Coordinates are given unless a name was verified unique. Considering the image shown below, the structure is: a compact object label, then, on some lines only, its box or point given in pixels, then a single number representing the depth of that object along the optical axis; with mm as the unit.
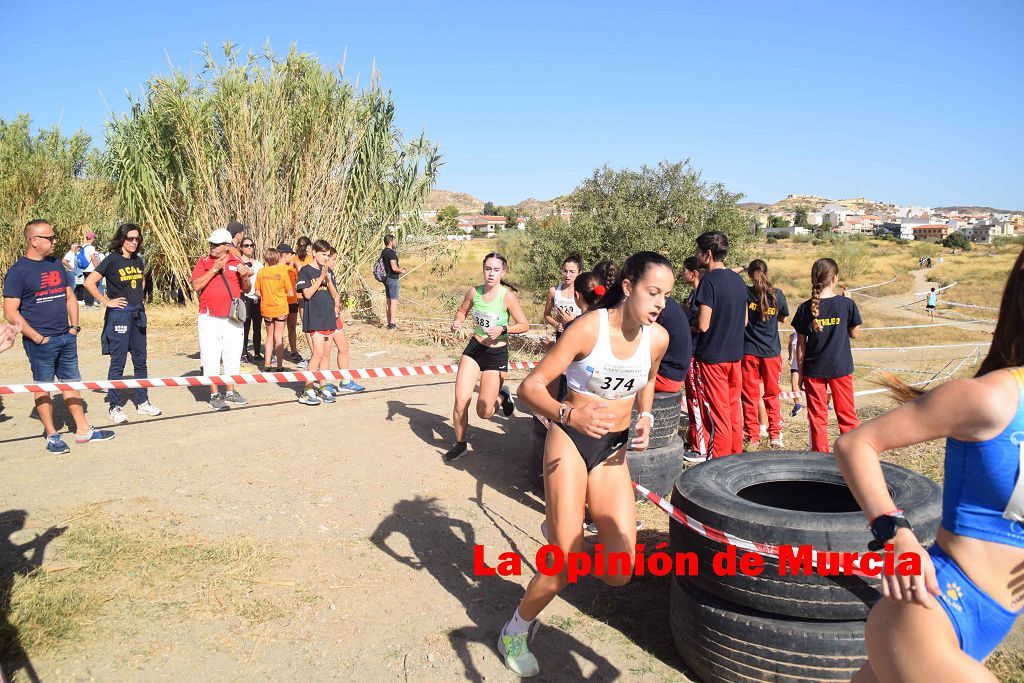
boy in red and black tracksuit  6801
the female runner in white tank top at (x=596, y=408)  3666
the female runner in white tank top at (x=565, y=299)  7961
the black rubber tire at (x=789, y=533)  3367
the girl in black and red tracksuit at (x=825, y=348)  6832
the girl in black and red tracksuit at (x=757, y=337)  7602
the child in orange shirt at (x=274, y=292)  10266
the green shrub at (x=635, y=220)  16516
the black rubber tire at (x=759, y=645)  3363
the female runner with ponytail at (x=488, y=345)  6902
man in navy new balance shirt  6641
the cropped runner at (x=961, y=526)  2002
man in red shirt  8398
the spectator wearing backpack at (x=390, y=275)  15039
